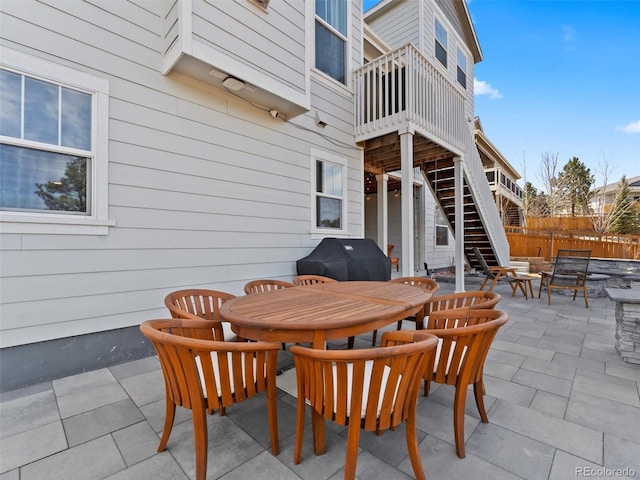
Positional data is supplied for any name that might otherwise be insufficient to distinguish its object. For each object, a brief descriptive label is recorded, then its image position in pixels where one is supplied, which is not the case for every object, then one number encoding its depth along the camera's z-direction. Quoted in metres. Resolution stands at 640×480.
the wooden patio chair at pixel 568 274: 5.11
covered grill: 3.92
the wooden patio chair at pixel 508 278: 5.65
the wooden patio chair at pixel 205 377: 1.30
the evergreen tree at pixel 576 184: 13.48
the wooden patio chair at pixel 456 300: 2.37
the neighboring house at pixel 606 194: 13.33
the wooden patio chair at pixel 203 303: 2.40
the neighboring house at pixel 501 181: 13.41
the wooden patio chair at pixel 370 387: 1.16
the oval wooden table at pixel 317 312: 1.57
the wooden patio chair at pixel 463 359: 1.53
